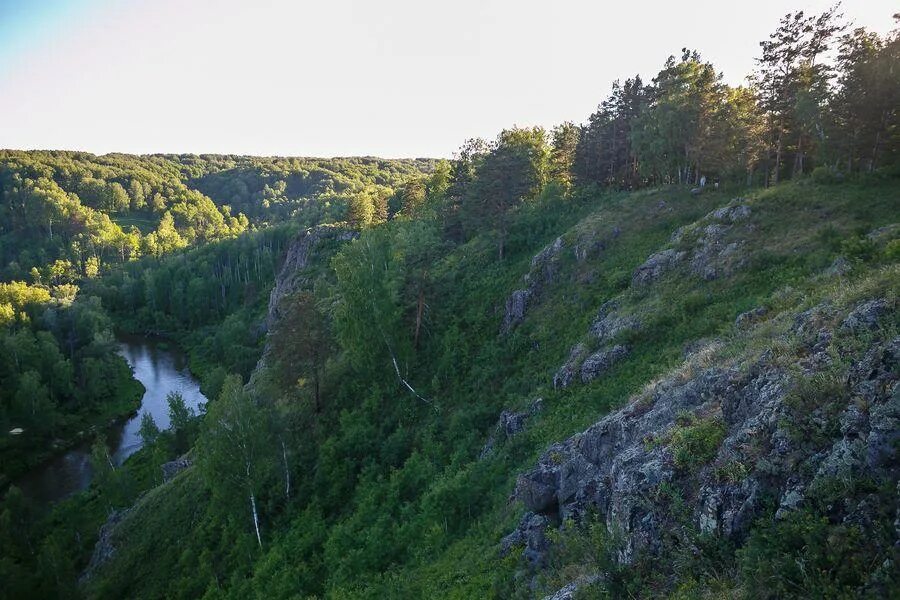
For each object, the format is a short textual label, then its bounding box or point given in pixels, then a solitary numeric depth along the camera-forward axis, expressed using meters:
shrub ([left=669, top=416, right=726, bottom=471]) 10.25
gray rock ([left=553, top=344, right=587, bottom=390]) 22.79
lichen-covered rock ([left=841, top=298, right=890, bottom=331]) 9.91
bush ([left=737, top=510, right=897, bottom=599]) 6.43
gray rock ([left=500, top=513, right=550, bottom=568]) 13.30
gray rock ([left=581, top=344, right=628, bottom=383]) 21.48
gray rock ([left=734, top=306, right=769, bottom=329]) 16.71
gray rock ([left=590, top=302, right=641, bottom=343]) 22.88
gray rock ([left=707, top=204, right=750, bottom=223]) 26.70
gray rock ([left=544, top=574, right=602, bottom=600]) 9.94
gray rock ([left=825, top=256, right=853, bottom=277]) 16.73
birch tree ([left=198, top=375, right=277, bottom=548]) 26.44
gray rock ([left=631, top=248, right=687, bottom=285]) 26.56
